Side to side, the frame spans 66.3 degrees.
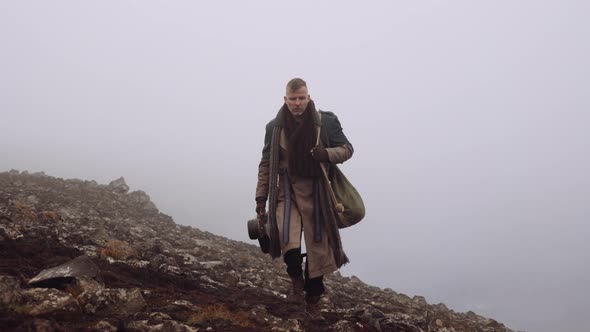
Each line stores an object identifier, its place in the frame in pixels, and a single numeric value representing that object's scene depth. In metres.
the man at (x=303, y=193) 6.12
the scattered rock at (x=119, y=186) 24.92
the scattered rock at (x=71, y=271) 4.80
